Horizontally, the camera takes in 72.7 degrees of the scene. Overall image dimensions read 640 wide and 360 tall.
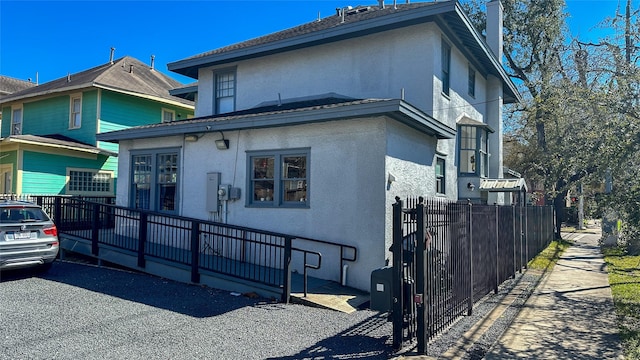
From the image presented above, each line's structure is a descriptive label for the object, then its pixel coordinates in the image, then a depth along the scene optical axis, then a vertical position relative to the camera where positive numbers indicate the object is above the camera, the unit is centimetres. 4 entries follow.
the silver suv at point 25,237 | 842 -85
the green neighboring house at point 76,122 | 1723 +345
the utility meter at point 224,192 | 1045 +12
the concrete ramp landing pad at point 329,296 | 749 -178
